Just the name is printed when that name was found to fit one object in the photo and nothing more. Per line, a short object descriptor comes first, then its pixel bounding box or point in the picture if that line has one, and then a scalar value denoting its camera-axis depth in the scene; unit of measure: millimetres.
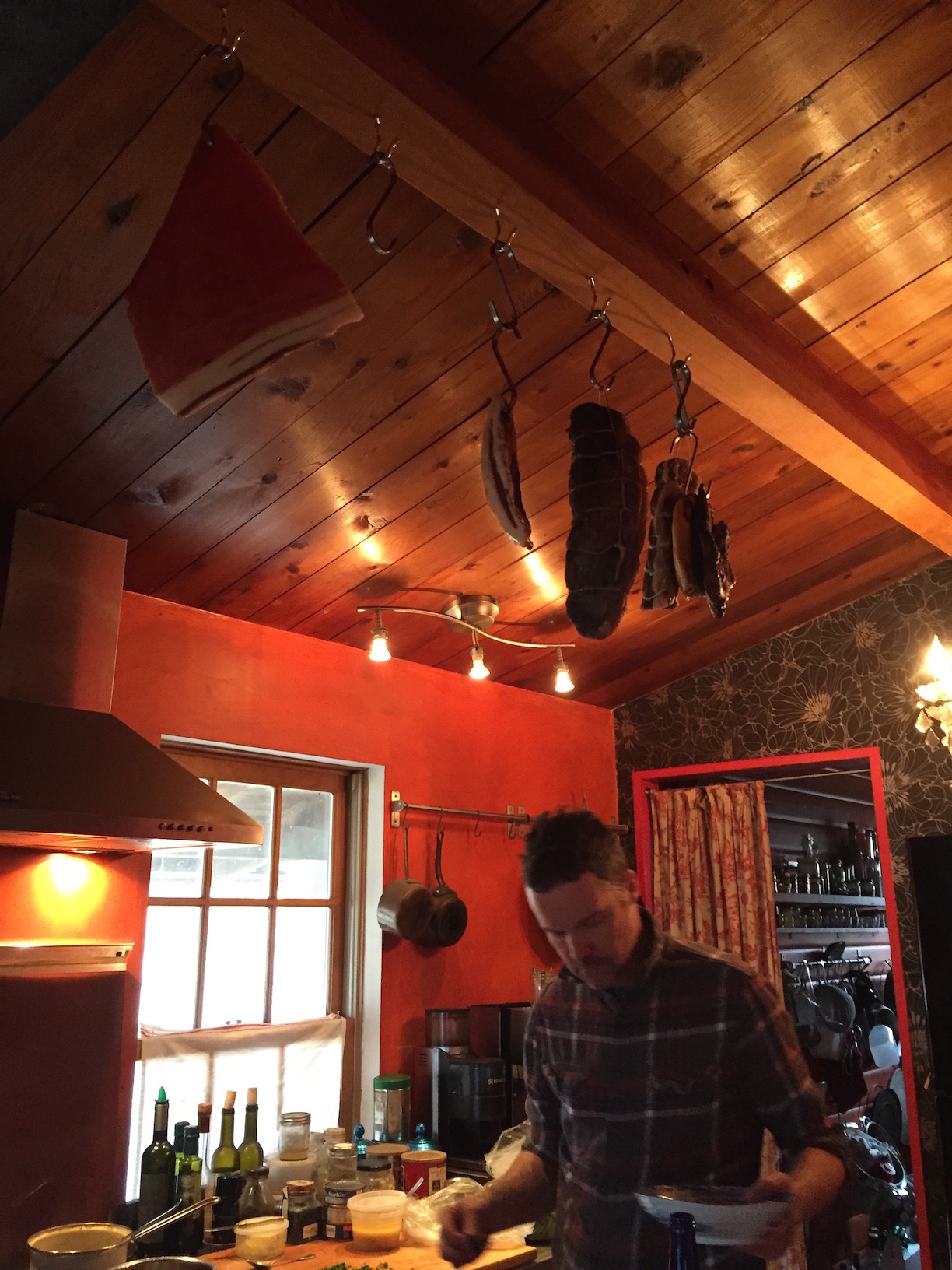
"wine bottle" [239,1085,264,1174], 2878
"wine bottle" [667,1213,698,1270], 1157
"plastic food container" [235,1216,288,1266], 2551
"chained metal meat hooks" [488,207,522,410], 1674
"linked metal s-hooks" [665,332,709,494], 1934
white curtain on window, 2926
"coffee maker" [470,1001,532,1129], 3553
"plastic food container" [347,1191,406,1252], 2676
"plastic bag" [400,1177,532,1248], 2721
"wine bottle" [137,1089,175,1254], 2607
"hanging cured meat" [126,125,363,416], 1204
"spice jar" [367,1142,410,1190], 3033
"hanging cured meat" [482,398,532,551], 1678
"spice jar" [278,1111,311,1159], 3045
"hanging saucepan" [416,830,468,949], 3646
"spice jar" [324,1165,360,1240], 2791
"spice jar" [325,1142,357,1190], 2949
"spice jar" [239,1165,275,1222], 2775
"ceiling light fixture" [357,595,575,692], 3525
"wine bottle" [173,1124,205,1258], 2607
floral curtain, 4406
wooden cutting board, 2564
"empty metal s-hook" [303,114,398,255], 1542
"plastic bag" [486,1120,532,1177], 2951
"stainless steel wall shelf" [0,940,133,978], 2561
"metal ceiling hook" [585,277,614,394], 1953
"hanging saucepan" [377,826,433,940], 3494
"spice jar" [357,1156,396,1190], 2930
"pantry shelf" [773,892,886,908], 5188
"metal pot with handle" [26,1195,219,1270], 2238
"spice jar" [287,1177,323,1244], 2777
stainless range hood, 2195
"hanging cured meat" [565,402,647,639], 1707
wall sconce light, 4031
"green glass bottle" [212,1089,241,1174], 2854
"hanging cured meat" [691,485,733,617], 1904
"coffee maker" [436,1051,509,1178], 3316
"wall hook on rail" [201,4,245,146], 1337
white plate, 1190
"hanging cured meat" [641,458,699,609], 1900
